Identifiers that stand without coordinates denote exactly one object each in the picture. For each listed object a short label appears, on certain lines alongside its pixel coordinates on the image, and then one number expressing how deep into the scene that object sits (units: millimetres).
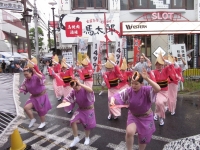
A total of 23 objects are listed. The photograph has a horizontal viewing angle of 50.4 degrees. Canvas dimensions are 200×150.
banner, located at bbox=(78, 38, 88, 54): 10391
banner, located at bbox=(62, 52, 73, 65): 9908
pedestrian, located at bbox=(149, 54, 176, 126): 5496
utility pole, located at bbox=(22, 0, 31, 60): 13585
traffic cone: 4215
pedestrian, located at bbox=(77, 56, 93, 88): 8297
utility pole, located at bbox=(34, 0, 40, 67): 15773
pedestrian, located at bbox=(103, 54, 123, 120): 6191
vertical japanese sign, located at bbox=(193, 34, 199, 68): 15500
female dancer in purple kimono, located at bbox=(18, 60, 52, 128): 5469
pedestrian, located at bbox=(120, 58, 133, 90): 6605
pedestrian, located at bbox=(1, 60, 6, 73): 22672
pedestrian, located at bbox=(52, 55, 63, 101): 9070
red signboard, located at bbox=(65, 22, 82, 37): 13984
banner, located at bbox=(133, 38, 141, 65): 9383
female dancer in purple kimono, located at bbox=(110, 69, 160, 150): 3502
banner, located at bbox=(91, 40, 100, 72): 9992
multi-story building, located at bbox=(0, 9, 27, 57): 35938
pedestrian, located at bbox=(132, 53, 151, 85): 7466
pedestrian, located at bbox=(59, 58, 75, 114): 7715
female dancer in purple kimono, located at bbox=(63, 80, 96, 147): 4297
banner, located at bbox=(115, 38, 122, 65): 9664
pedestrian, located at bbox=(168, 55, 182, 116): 6434
